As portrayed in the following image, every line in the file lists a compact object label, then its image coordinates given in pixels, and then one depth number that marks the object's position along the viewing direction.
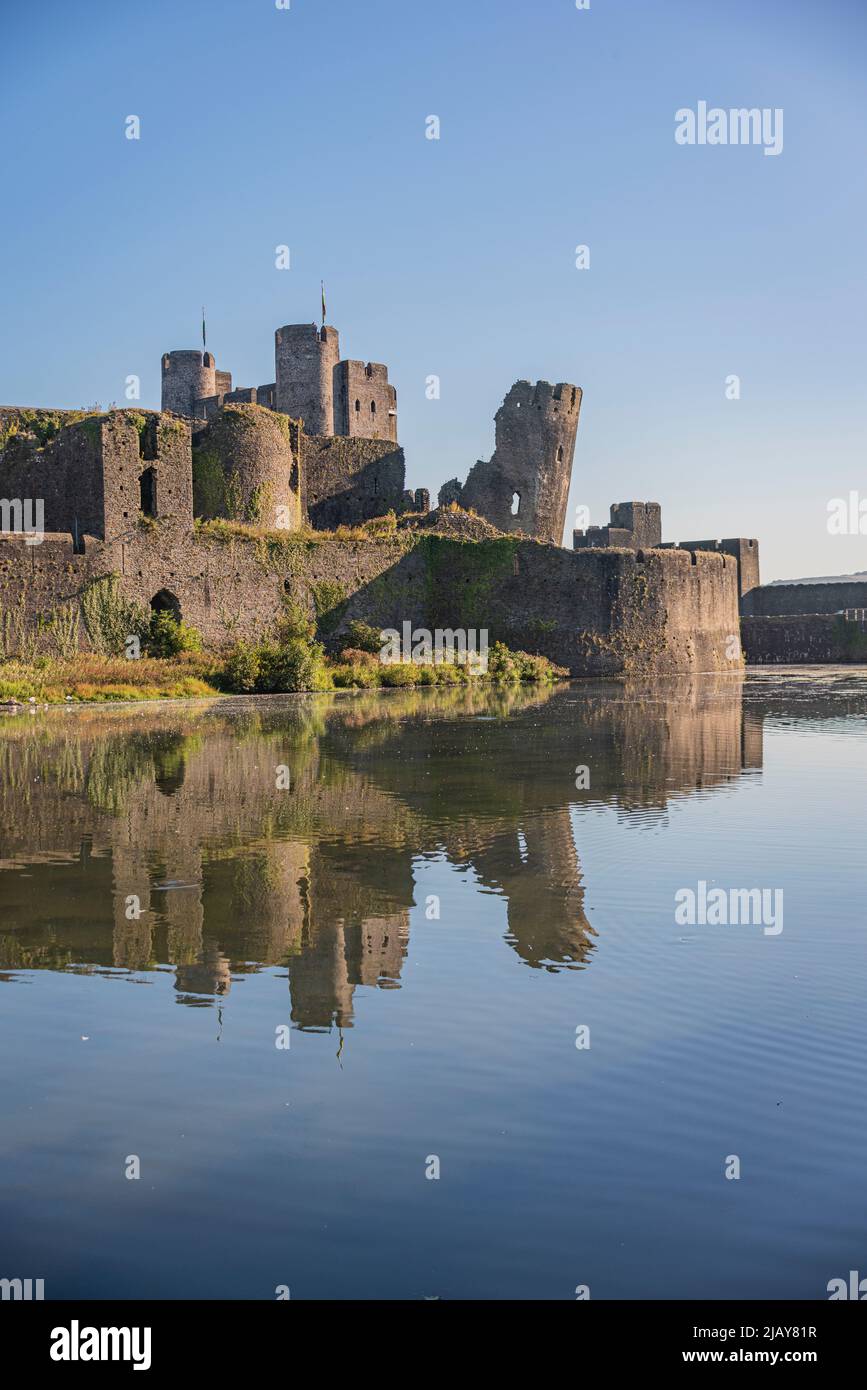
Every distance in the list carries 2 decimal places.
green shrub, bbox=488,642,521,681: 45.91
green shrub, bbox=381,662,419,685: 43.00
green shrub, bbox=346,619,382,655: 44.97
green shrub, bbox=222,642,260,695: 38.50
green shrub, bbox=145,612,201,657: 38.94
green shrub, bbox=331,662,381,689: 41.28
